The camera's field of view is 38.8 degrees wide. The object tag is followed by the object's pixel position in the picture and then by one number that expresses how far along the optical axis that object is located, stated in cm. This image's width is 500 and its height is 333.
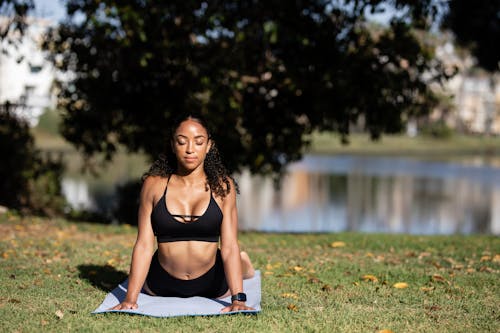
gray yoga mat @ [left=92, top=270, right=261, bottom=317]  554
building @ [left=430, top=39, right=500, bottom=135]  9325
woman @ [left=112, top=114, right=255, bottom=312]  568
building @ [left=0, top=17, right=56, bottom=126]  4397
